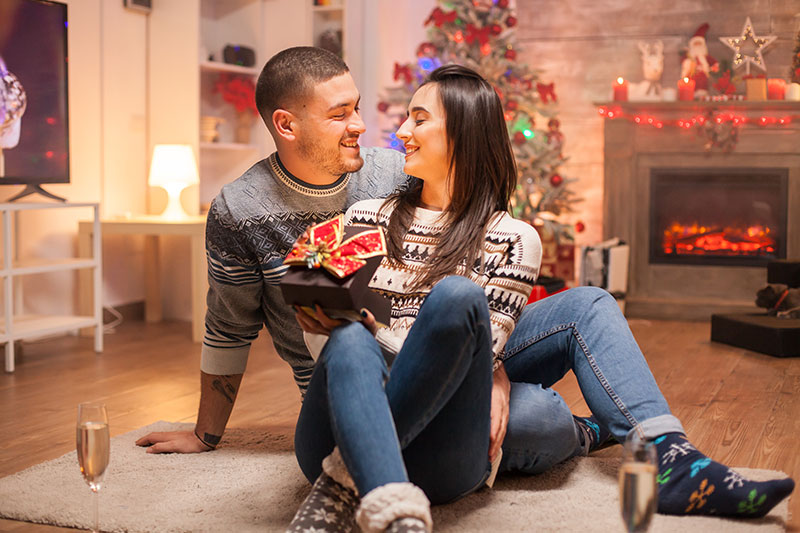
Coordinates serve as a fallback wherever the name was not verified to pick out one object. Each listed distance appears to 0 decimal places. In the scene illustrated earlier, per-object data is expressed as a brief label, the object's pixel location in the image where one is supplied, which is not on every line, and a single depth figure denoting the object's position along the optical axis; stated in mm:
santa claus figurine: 5391
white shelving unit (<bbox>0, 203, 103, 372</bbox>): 3693
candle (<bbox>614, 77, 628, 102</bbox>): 5457
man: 2125
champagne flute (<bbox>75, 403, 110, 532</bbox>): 1496
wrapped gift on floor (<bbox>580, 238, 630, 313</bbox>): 5172
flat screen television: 4078
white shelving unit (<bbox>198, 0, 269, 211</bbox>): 5430
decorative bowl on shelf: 5087
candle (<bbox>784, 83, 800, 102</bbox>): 5160
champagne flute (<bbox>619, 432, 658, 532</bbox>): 1316
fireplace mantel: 5242
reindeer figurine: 5465
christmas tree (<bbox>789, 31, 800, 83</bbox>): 5234
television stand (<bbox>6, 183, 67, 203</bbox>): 4098
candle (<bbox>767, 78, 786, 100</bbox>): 5188
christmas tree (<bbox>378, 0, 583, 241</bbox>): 5188
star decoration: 5340
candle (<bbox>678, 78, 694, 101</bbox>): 5328
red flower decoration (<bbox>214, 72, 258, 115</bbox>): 5270
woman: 1516
